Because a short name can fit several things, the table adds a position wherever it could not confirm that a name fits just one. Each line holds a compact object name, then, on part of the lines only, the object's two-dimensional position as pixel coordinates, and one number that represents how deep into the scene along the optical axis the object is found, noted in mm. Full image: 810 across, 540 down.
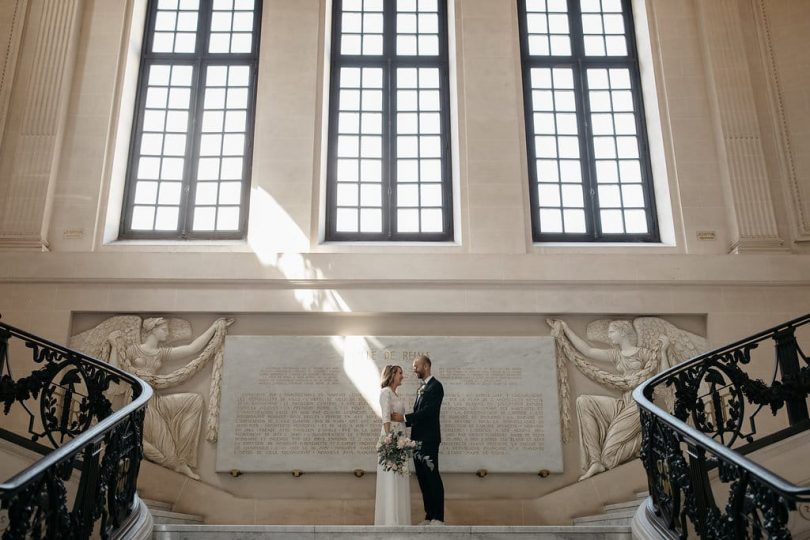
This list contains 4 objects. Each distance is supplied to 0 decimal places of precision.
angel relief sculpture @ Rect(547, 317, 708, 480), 9930
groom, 8320
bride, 8241
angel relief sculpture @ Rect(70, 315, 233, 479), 9906
